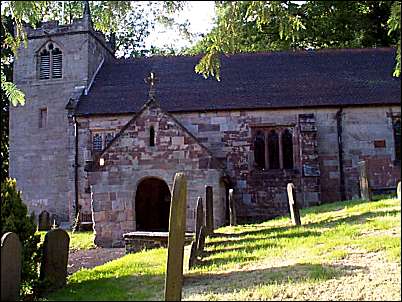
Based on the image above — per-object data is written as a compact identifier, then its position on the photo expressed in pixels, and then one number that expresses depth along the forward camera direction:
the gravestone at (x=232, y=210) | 16.98
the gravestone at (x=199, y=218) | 9.99
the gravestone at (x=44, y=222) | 22.42
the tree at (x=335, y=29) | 29.83
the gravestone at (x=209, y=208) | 12.71
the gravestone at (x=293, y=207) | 13.40
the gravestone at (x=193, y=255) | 9.05
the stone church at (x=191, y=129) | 18.00
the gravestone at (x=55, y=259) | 8.17
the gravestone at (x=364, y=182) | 15.96
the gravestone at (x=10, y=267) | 6.61
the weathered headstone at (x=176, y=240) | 6.32
